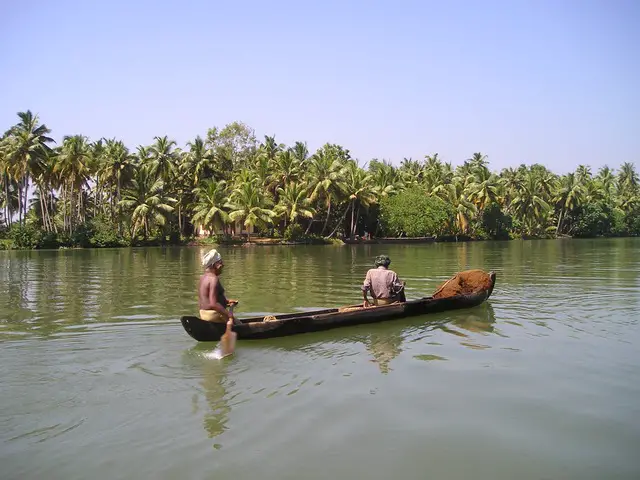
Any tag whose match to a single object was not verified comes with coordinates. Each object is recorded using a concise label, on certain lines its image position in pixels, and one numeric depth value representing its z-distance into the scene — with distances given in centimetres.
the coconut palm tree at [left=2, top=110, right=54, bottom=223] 4862
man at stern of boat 1031
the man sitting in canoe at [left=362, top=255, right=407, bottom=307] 1327
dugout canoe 1035
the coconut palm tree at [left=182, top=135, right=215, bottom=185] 6581
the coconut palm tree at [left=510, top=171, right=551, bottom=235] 8481
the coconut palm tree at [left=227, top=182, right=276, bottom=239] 5878
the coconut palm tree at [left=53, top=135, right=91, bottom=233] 5250
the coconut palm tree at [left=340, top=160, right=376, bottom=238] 6475
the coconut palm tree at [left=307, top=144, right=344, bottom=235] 6231
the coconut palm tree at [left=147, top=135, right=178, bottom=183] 6231
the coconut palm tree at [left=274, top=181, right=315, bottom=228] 6193
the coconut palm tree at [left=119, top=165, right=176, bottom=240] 5719
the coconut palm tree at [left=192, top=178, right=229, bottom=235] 5934
